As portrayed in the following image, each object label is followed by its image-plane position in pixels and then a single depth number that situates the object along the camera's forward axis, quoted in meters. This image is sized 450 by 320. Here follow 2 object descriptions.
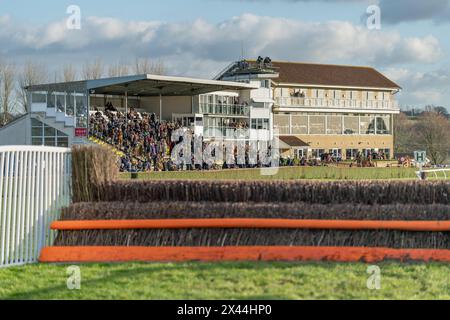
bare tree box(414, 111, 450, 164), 93.56
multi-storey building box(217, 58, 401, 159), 81.94
